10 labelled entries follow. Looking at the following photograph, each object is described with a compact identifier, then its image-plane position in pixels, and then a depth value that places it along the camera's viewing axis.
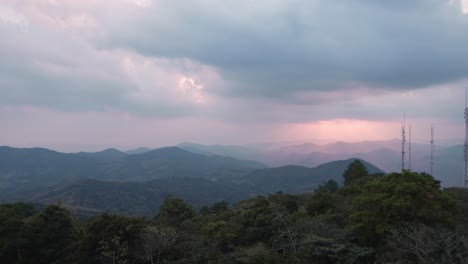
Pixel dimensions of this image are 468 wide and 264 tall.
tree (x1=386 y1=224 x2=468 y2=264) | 11.73
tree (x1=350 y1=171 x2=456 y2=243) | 13.86
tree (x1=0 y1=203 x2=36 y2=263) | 18.38
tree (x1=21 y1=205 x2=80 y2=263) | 18.50
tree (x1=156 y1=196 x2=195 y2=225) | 31.02
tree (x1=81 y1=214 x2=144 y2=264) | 16.39
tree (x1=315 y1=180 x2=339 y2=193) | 49.35
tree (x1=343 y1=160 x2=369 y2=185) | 42.03
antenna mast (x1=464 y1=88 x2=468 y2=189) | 34.88
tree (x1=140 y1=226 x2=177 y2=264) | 15.99
